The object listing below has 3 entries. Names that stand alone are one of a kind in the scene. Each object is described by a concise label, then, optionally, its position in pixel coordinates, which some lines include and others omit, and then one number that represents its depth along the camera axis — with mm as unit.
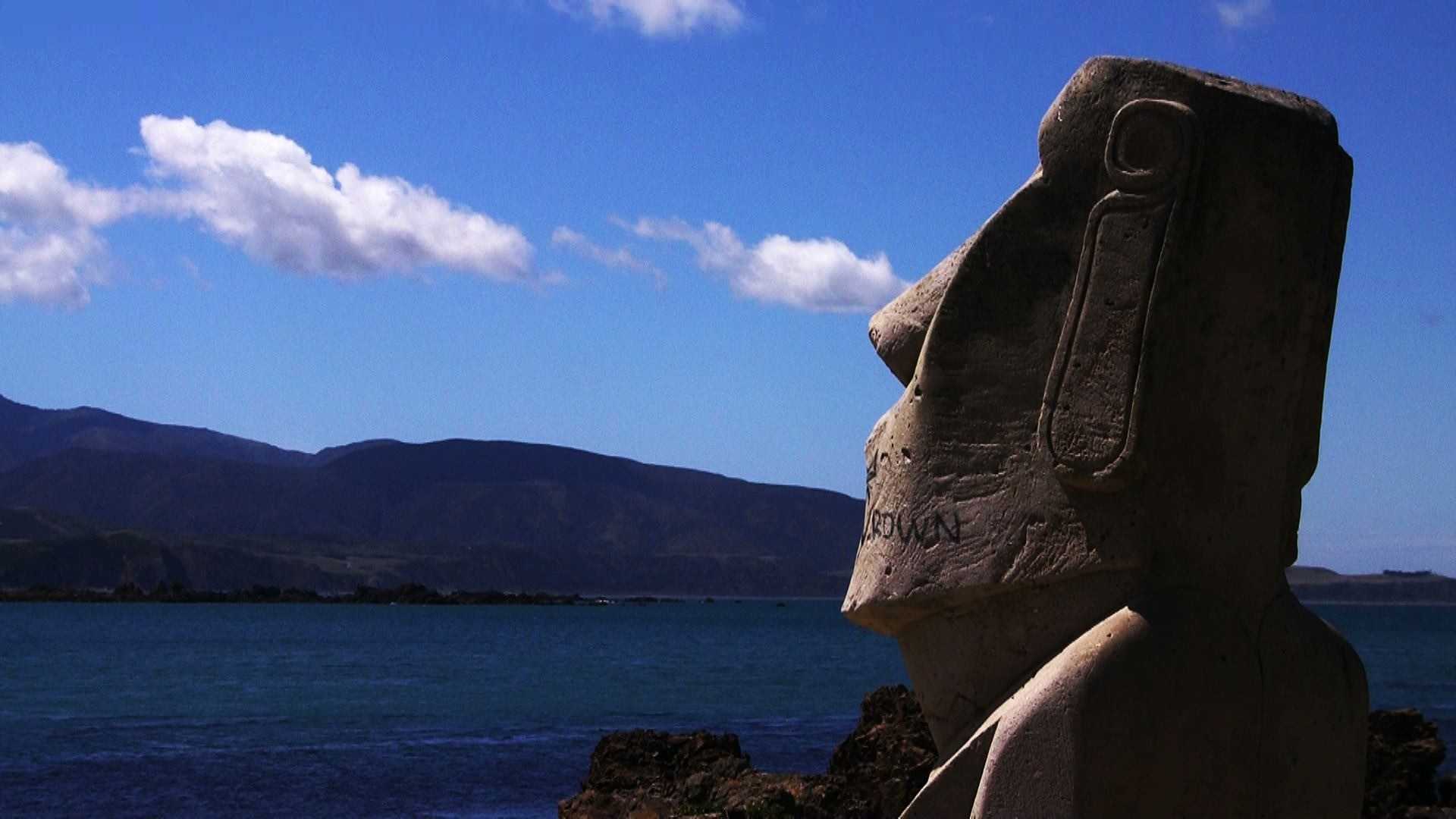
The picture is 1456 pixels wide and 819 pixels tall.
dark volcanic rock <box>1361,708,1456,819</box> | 16141
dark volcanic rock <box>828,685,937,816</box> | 14062
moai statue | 4777
